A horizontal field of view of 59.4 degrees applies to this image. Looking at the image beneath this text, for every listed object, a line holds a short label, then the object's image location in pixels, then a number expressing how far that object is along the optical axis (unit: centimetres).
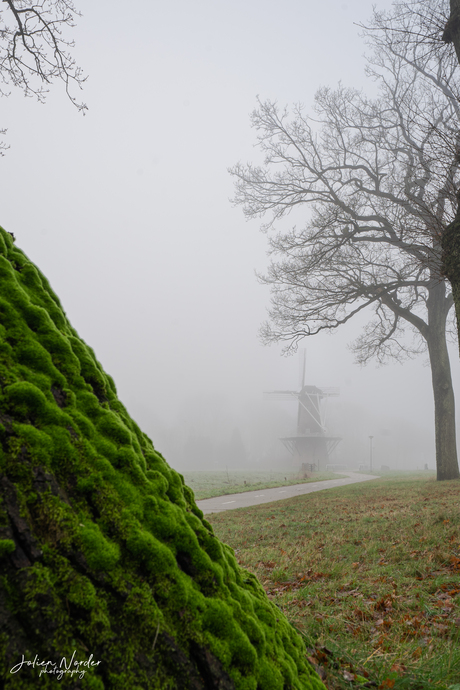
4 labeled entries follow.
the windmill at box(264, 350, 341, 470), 5612
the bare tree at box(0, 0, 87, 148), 657
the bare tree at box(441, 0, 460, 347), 624
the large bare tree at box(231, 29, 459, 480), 1503
